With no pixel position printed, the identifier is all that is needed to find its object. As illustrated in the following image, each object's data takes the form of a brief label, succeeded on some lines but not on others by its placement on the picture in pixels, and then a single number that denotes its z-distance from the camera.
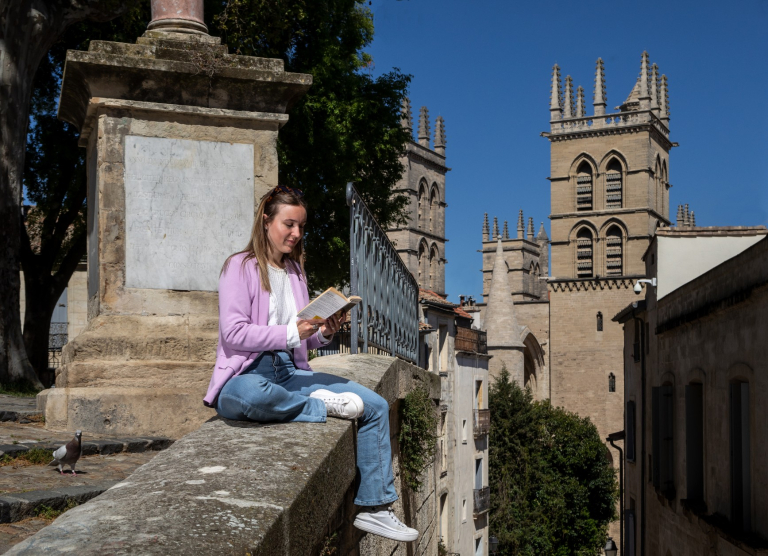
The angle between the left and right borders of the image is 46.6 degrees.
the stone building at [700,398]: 11.20
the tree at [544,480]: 35.84
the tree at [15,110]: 10.22
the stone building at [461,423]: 27.34
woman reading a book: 3.39
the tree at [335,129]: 19.04
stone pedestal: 5.07
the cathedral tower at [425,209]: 77.00
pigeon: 3.88
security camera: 19.61
